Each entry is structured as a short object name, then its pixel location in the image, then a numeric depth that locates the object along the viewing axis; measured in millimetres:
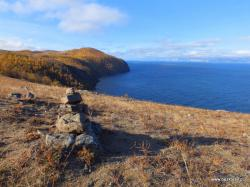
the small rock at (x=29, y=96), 12888
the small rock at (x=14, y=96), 12715
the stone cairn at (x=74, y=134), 6332
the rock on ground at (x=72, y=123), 6980
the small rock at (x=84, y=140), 6386
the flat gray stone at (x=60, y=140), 6251
